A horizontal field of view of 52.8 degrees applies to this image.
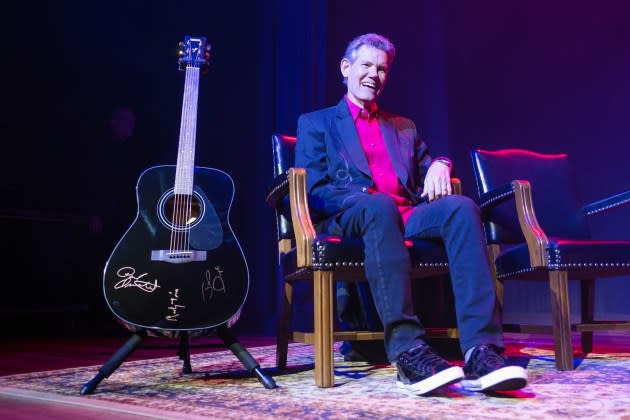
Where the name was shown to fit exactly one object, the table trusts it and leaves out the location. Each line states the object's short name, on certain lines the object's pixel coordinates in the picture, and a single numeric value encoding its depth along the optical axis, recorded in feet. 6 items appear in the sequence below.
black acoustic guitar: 5.85
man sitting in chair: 5.13
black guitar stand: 5.78
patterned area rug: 4.63
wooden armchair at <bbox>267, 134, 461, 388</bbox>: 6.01
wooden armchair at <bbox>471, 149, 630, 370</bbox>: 6.88
